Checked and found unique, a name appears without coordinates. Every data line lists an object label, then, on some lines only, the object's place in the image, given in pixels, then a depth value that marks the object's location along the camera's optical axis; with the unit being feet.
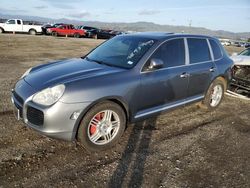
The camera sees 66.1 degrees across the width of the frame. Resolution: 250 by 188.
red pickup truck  85.99
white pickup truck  76.64
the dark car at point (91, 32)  93.96
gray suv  8.81
